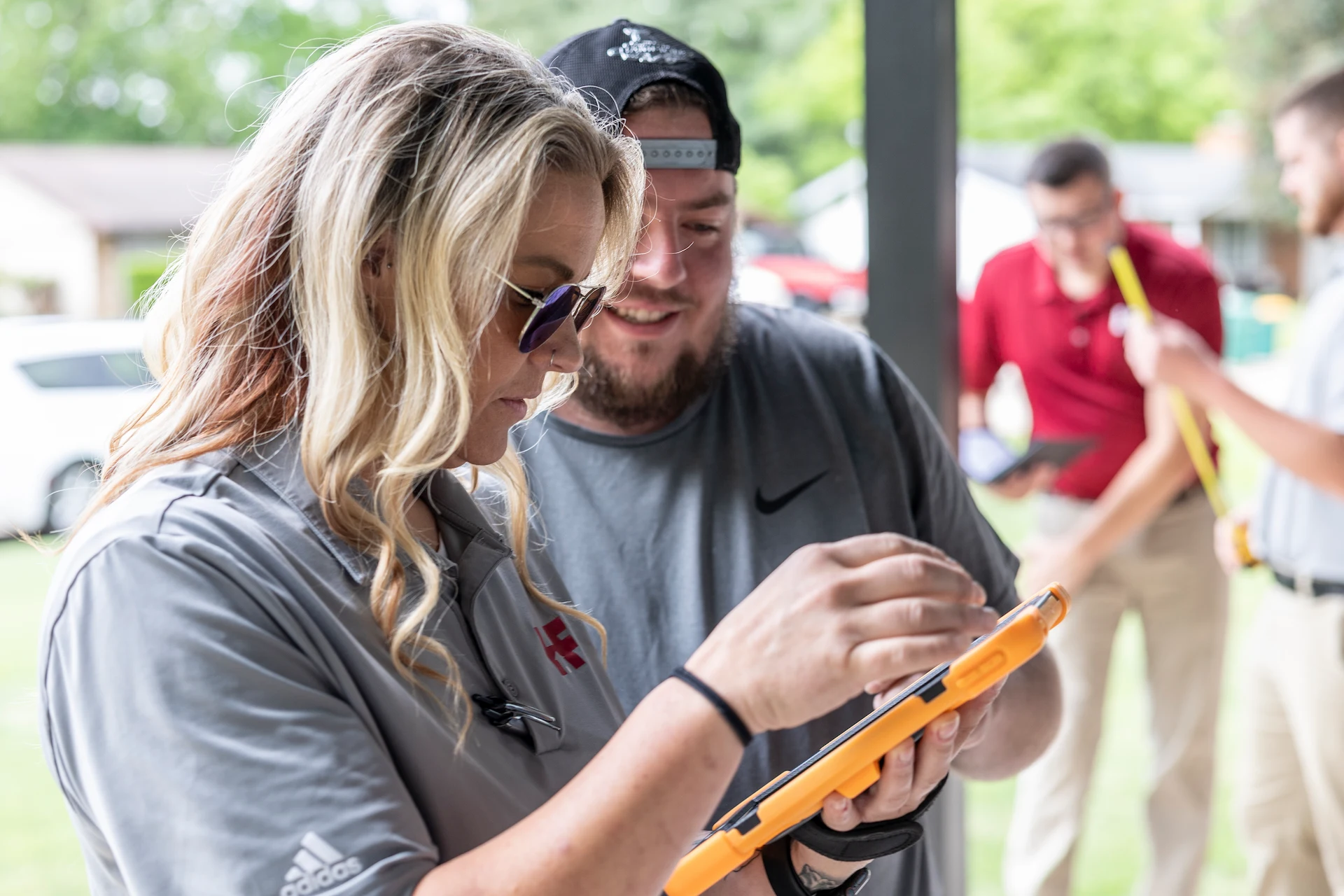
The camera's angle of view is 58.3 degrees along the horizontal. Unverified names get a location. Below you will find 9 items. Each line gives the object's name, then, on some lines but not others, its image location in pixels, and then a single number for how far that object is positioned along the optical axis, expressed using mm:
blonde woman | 696
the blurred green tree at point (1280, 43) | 10758
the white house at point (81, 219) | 8219
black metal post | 1894
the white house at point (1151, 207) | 12094
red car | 12148
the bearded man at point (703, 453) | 1286
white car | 6488
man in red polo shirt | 3016
